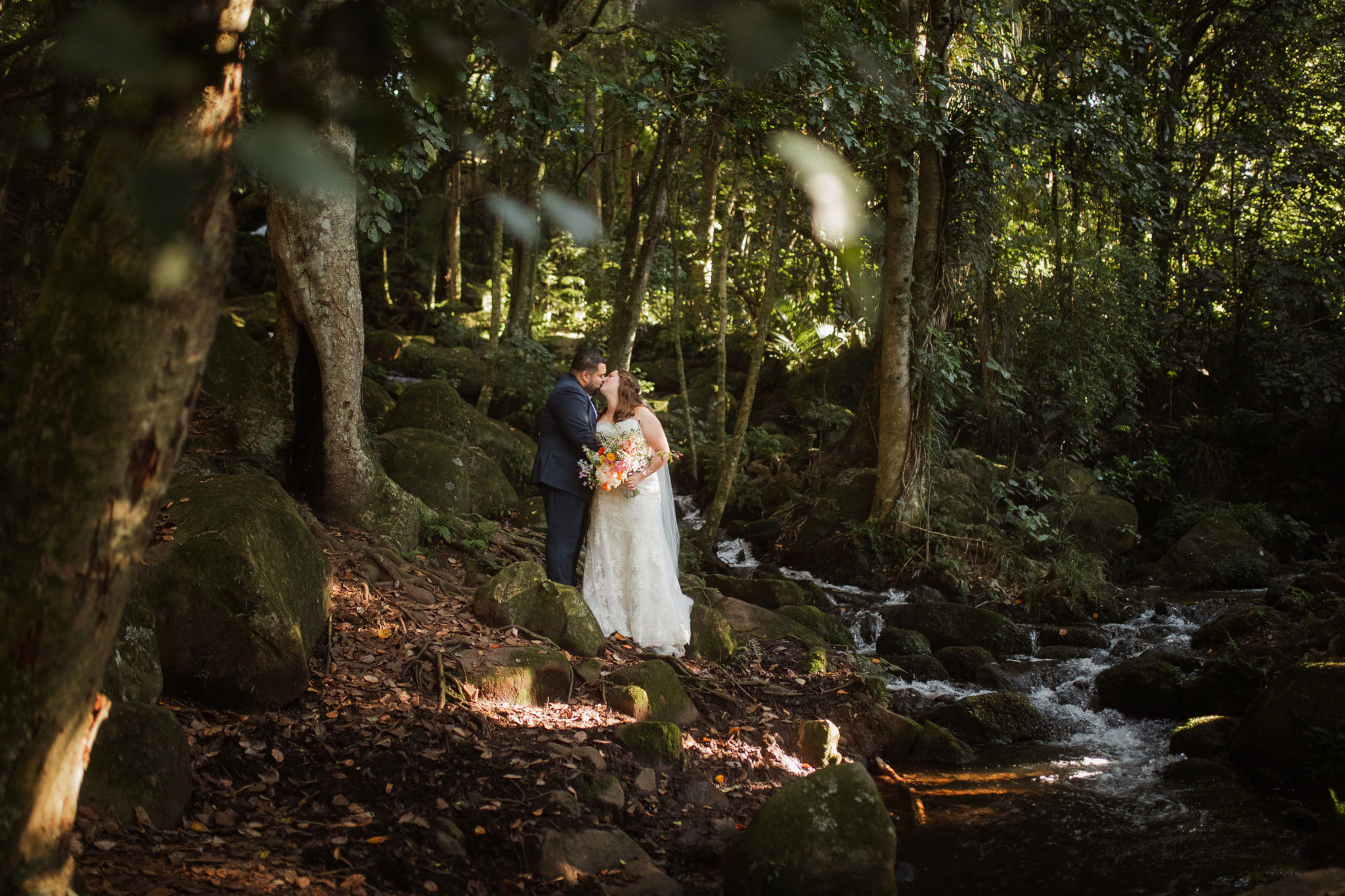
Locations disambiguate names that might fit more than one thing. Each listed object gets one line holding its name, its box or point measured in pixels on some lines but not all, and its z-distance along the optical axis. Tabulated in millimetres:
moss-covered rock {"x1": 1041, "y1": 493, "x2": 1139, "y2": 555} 13500
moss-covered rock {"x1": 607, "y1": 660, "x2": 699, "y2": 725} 6020
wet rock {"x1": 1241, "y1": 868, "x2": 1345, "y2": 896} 3527
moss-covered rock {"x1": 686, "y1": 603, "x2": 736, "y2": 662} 7312
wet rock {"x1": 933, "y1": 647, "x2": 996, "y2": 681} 8789
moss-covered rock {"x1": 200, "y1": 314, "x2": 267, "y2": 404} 10109
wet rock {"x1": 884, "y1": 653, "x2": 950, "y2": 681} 8648
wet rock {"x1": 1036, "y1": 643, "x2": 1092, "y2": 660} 9500
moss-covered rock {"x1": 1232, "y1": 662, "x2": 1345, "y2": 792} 6000
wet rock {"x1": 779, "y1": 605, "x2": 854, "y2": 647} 9023
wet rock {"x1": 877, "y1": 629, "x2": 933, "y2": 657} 9203
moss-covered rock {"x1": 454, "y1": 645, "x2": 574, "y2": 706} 5516
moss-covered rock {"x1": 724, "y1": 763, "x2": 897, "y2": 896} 4223
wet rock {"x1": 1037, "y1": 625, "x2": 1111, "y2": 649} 9922
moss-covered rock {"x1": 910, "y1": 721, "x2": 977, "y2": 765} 6812
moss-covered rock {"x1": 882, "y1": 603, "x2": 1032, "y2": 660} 9680
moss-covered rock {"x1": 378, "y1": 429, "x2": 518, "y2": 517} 8750
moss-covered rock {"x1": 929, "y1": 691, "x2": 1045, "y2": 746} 7328
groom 6992
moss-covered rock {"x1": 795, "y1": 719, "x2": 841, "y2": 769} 6188
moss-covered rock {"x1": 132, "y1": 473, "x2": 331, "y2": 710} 4672
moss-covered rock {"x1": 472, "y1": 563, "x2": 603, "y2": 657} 6414
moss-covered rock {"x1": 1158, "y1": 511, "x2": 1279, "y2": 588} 12305
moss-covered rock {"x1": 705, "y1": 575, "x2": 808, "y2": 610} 9820
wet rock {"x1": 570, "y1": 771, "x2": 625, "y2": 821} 4754
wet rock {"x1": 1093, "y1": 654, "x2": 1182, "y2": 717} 7809
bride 7152
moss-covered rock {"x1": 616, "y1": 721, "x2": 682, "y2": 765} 5391
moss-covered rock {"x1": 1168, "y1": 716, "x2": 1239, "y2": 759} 6766
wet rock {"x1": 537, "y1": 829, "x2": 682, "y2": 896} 4137
